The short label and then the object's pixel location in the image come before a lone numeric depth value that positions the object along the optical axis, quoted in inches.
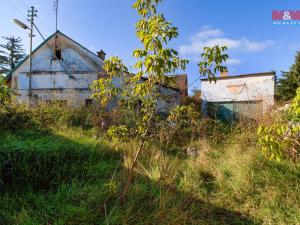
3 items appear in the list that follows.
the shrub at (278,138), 87.6
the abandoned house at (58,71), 652.3
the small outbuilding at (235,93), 564.1
